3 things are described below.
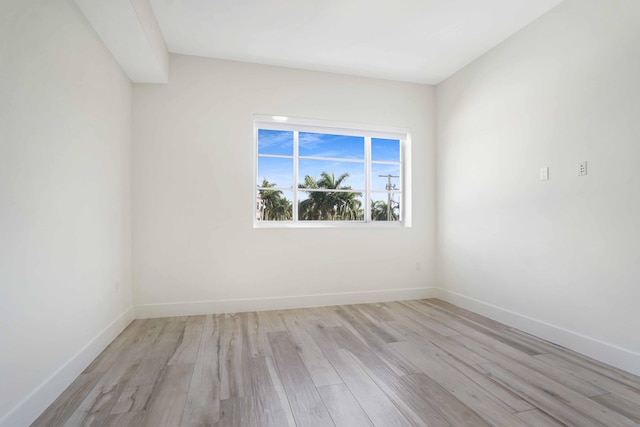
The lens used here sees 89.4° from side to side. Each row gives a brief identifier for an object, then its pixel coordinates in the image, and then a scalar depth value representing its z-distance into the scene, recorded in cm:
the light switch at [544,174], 272
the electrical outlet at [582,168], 245
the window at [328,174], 374
